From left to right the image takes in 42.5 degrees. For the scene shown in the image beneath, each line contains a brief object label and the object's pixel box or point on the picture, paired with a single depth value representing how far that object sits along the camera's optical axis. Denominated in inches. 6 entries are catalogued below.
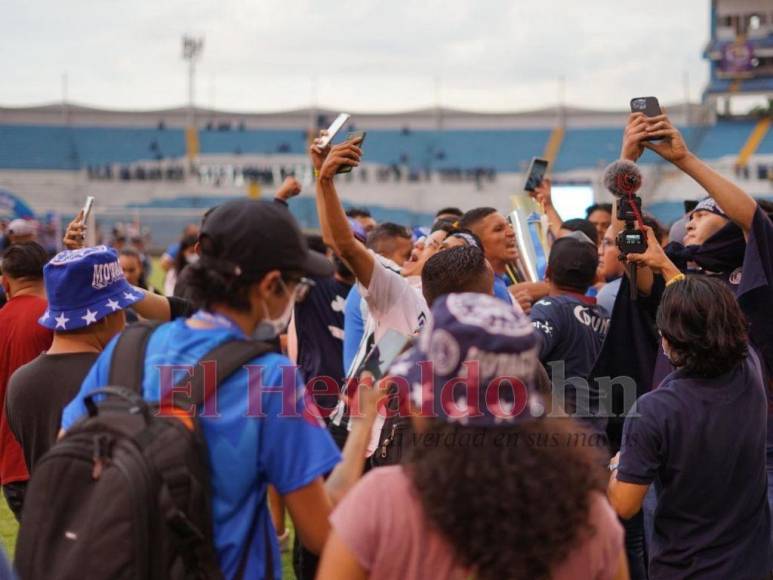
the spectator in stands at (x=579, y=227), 265.7
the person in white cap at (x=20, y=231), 323.9
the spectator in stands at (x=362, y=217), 364.3
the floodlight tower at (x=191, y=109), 1958.7
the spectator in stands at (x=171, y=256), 458.9
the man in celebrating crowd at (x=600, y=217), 336.8
